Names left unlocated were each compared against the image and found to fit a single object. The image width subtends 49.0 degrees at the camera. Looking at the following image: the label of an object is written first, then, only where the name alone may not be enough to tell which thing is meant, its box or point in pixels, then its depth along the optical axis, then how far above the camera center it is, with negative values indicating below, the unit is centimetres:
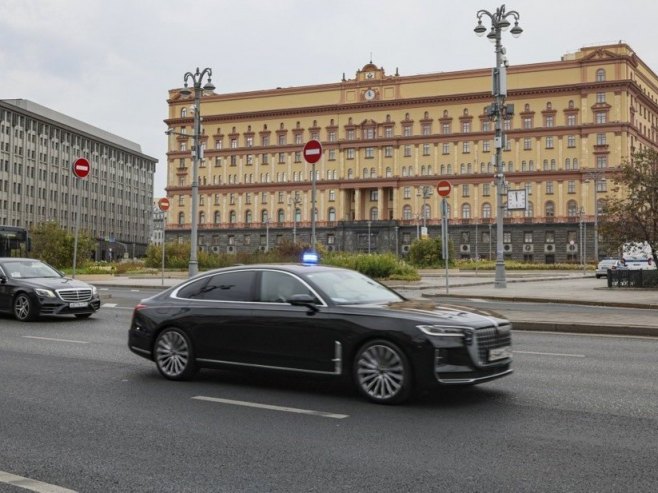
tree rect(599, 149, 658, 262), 2691 +238
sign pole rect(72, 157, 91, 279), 2617 +360
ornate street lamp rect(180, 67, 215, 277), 3147 +611
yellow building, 10419 +1842
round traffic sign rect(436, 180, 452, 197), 2450 +273
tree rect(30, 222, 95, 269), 4316 +116
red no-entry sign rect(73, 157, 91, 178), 2617 +360
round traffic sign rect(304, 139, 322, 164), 1655 +267
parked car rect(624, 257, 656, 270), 4638 +50
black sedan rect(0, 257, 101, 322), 1631 -65
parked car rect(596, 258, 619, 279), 4787 +31
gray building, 11027 +1542
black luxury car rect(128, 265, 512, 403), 714 -69
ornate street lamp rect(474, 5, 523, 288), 2917 +696
